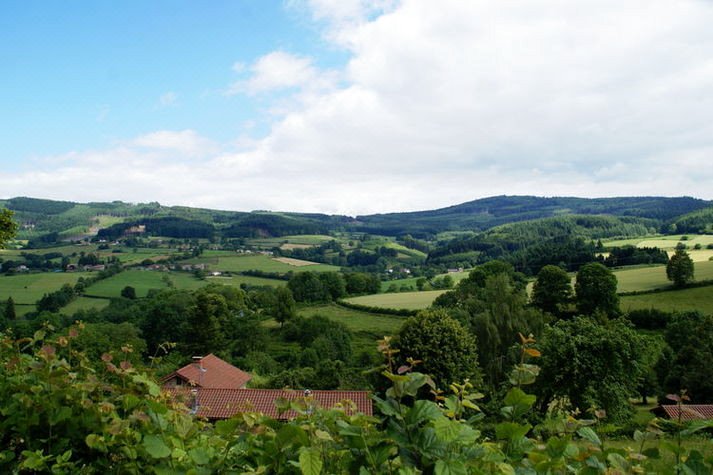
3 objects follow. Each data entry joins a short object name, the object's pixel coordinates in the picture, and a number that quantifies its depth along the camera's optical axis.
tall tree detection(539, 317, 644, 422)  24.75
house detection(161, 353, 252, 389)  33.53
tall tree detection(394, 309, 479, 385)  28.45
